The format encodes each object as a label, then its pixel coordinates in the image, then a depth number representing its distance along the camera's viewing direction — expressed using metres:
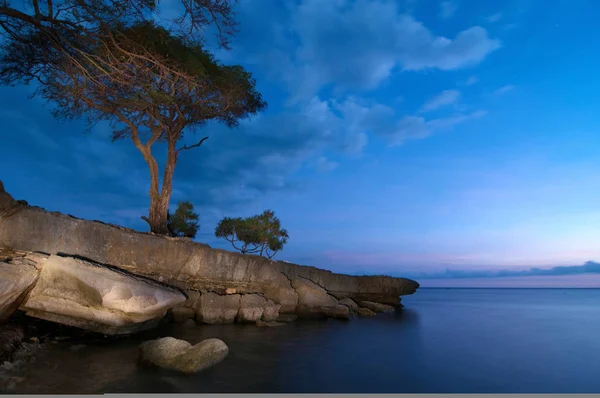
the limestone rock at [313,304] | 18.86
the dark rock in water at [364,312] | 21.68
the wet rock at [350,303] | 22.13
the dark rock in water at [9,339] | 7.25
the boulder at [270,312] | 16.14
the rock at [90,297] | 8.50
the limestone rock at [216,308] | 14.56
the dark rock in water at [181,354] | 7.62
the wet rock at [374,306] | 24.94
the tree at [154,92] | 9.51
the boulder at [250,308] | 15.38
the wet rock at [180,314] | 14.33
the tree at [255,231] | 28.75
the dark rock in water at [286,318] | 16.88
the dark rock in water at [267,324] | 14.98
